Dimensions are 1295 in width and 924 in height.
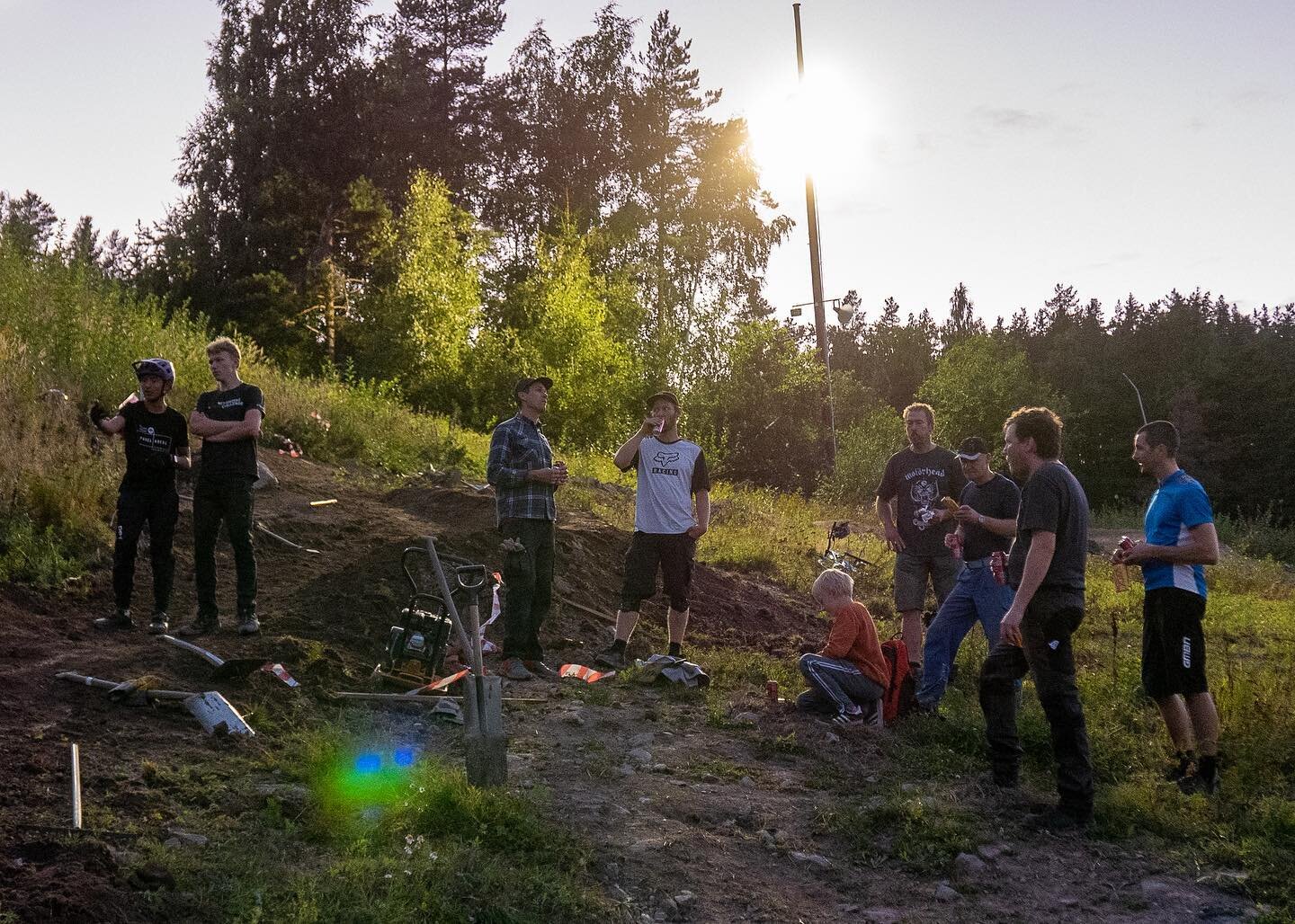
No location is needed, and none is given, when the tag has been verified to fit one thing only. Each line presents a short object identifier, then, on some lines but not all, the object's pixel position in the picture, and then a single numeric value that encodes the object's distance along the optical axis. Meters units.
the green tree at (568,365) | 23.55
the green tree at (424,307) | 24.81
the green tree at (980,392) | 48.44
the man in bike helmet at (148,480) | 7.51
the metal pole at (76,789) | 4.25
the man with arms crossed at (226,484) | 7.48
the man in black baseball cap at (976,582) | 6.89
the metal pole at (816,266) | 23.62
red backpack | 7.10
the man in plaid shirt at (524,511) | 7.68
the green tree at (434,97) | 34.31
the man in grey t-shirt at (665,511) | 8.05
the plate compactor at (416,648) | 7.21
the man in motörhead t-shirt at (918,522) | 7.80
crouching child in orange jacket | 6.92
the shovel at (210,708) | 5.72
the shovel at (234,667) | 6.47
